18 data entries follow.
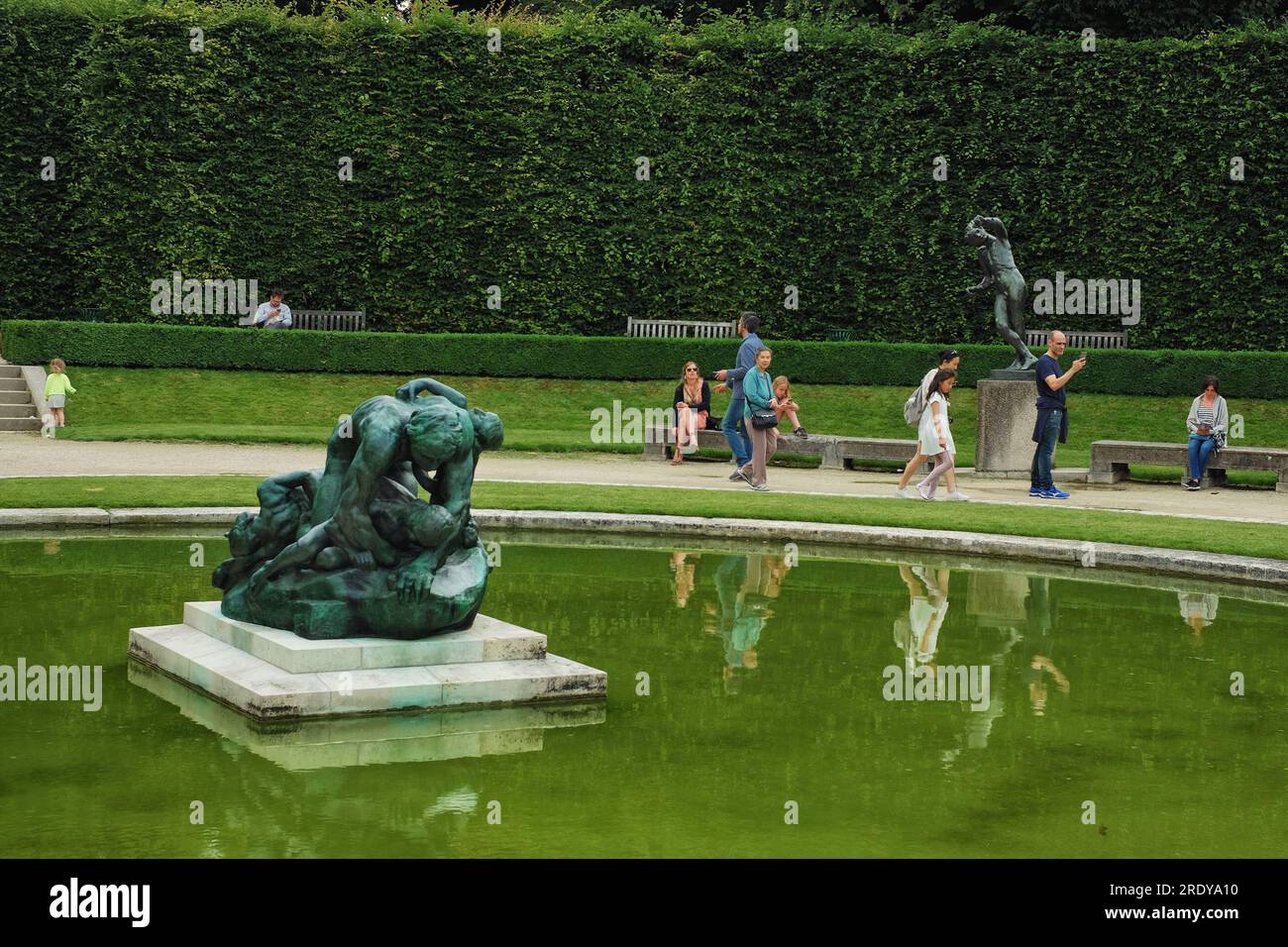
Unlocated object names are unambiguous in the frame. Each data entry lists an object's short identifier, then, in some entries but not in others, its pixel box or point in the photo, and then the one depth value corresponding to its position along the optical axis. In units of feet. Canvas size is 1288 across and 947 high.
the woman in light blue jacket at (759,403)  54.54
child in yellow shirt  70.49
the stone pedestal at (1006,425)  64.18
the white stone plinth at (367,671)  23.26
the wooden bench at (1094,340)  86.17
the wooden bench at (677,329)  89.86
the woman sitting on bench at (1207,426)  61.82
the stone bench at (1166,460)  61.82
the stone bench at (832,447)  64.95
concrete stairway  71.67
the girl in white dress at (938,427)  50.62
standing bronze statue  64.49
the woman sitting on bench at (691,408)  67.82
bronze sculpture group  24.94
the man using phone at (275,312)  83.76
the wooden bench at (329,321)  89.30
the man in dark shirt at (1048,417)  56.29
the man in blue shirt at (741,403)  57.88
